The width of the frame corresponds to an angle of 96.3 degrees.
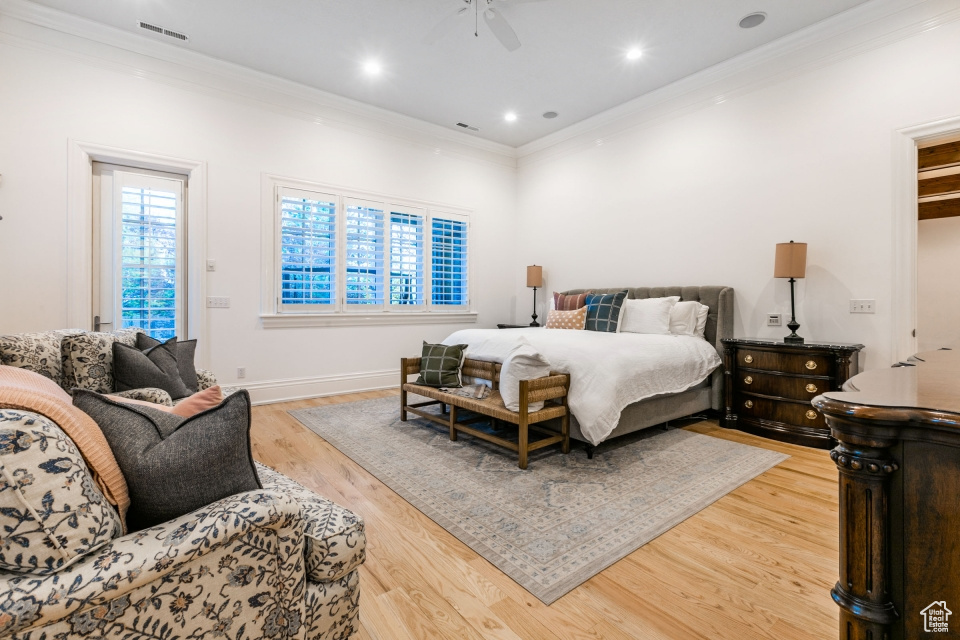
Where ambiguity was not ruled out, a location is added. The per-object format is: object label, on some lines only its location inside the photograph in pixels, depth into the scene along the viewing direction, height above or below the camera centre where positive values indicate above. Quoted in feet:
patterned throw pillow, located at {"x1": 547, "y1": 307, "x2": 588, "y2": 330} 14.75 +0.00
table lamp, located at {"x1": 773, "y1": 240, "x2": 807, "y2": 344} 11.32 +1.49
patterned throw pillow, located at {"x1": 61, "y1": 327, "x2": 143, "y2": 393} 6.98 -0.72
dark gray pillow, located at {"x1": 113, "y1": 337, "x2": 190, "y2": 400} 7.54 -0.94
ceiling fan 10.09 +7.33
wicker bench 8.74 -1.95
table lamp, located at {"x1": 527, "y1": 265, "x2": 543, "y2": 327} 19.08 +1.88
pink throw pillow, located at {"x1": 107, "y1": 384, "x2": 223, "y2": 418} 3.86 -0.78
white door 12.26 +1.99
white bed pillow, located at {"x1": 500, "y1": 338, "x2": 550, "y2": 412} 9.02 -1.10
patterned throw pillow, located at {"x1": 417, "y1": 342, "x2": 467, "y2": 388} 11.35 -1.25
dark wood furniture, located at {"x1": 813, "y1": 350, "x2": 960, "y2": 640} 2.56 -1.19
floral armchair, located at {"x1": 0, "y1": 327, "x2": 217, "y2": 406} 6.12 -0.60
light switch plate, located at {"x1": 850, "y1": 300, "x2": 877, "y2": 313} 10.84 +0.34
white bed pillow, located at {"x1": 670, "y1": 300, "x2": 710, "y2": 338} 13.17 +0.00
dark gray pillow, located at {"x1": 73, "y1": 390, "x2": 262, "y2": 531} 2.91 -0.93
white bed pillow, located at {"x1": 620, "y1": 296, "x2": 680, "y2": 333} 13.34 +0.13
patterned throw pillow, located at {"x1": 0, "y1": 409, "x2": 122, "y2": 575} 2.30 -1.01
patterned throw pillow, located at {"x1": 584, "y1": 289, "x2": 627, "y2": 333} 14.01 +0.26
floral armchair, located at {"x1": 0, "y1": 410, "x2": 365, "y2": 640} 2.31 -1.57
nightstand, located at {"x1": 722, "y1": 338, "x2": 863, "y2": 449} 10.28 -1.63
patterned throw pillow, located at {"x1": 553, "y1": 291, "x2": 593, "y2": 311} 15.72 +0.68
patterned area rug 5.98 -3.14
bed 9.21 -1.19
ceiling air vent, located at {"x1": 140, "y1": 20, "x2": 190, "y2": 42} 11.70 +8.01
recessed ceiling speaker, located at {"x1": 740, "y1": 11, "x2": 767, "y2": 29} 11.16 +7.91
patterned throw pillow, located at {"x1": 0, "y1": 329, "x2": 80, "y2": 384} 5.94 -0.49
